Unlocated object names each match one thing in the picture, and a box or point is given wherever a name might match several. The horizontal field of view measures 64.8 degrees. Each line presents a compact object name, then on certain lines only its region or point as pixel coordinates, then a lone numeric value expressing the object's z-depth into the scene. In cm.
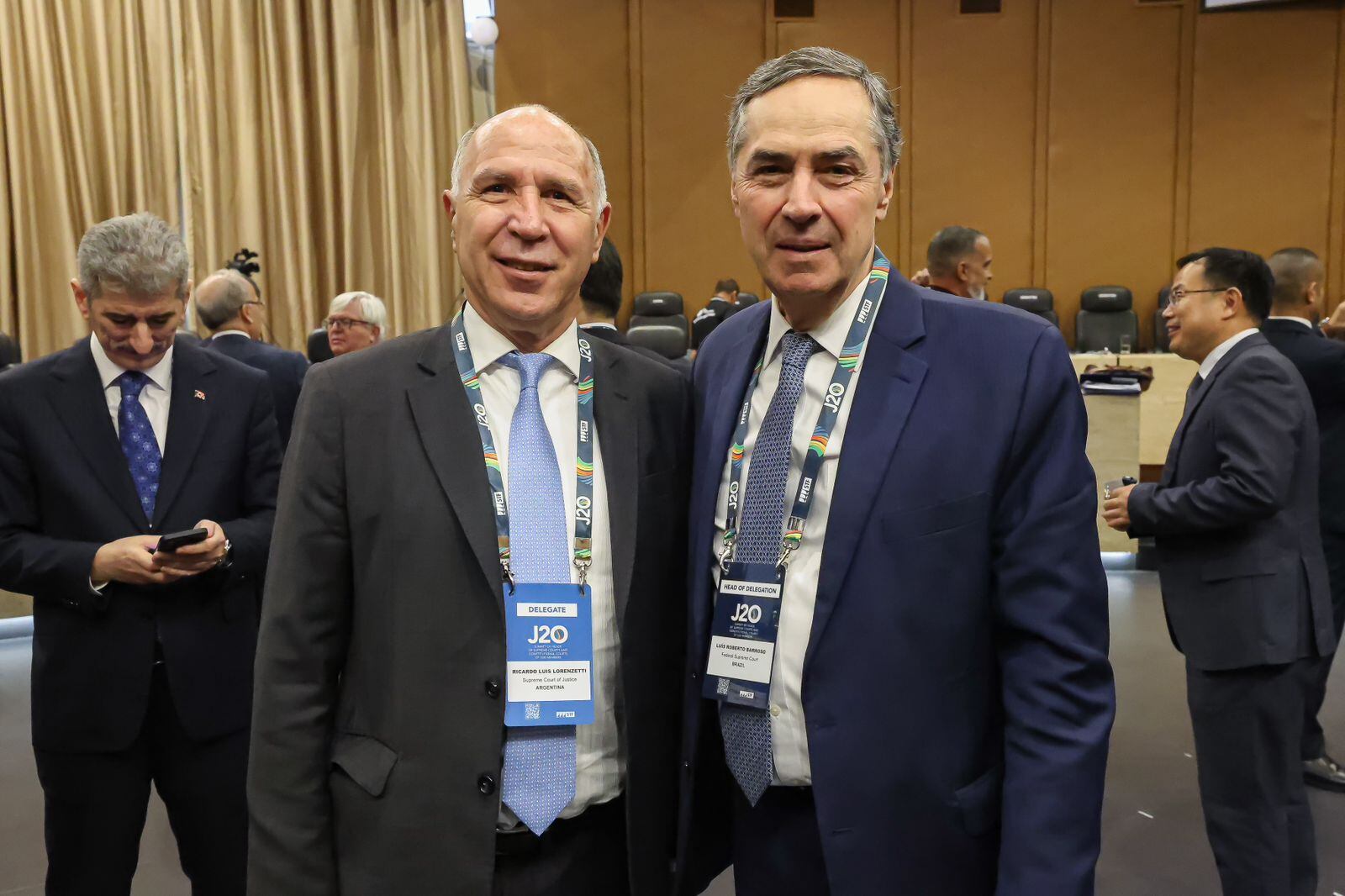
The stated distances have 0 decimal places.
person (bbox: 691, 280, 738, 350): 786
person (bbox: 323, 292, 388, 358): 472
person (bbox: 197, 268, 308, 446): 402
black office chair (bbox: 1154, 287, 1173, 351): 969
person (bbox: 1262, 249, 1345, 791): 387
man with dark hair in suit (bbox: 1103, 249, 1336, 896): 274
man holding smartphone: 225
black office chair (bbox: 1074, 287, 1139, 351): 988
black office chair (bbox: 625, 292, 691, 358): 966
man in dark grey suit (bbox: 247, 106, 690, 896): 142
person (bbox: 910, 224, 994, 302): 447
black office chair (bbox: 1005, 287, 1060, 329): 988
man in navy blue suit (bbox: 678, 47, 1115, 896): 136
